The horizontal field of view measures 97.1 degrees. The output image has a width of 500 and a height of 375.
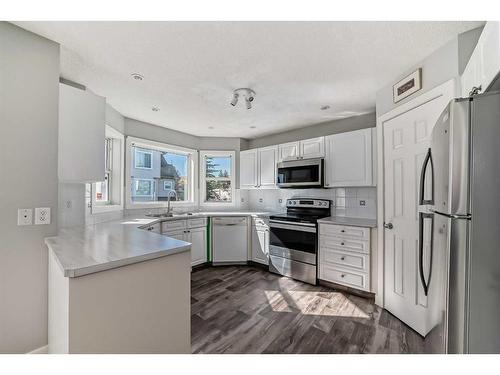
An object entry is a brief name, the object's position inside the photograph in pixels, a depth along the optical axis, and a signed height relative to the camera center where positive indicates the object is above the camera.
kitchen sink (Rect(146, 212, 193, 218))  3.33 -0.45
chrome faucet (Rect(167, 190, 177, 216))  3.48 -0.17
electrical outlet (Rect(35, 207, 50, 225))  1.54 -0.21
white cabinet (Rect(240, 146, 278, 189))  3.80 +0.35
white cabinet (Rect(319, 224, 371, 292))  2.54 -0.82
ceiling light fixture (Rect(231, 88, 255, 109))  2.32 +1.01
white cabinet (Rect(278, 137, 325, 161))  3.21 +0.59
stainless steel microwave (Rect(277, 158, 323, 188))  3.15 +0.21
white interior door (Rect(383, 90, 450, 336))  1.86 -0.16
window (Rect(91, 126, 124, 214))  3.07 +0.21
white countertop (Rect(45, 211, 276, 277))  1.06 -0.38
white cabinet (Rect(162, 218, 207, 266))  3.14 -0.70
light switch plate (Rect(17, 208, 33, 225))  1.48 -0.21
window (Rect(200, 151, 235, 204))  4.33 +0.19
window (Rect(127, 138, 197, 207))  3.41 +0.21
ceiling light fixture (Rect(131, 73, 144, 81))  2.02 +1.02
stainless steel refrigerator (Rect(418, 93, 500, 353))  0.92 -0.16
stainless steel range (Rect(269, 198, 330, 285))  2.95 -0.75
